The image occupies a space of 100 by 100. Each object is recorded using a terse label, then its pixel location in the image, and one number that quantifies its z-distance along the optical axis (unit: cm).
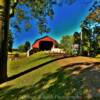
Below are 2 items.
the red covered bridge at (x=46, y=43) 2078
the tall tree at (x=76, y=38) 1648
